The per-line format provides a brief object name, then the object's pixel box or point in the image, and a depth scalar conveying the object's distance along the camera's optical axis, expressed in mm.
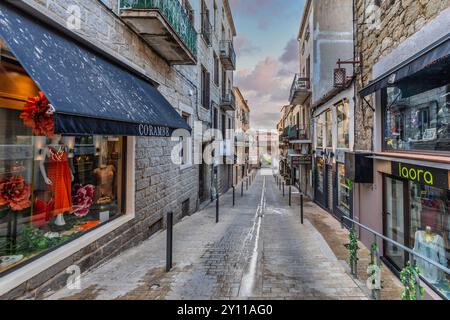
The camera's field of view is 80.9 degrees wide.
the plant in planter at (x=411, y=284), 3242
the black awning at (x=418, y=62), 3416
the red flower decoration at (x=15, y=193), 3461
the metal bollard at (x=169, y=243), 4547
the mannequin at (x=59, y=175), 4156
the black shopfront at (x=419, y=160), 4082
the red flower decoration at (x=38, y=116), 3615
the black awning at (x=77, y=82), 2904
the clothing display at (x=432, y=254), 4184
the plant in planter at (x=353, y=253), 4604
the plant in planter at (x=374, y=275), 3758
